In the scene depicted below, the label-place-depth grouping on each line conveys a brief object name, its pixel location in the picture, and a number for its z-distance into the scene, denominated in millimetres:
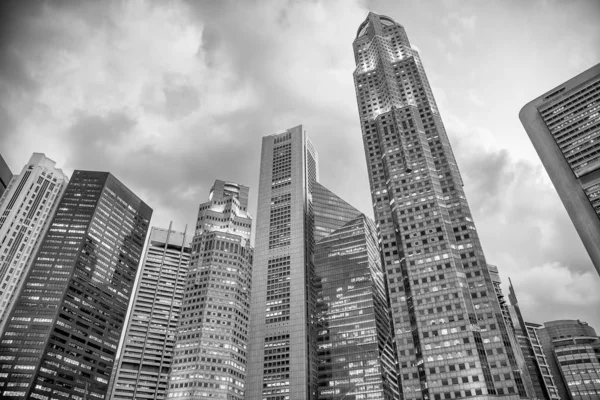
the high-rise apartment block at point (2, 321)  190638
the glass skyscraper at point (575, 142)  112375
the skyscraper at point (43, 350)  175500
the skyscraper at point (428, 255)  106375
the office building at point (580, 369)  177125
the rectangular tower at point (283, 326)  161500
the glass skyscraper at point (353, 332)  164625
